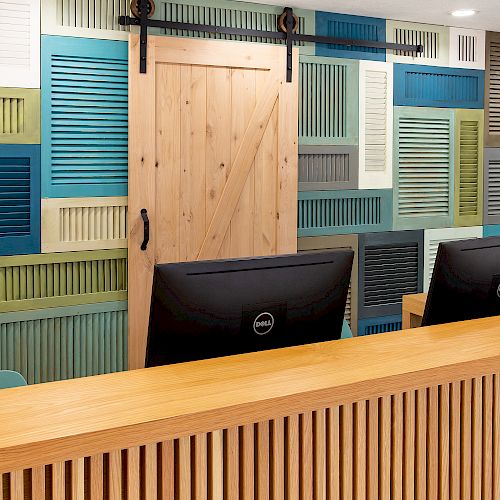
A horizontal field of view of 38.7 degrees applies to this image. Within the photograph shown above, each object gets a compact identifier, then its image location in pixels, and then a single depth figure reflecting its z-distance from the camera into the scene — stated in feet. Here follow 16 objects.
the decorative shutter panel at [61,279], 12.38
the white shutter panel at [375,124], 15.35
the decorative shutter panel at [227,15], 13.29
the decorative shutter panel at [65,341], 12.48
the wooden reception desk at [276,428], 3.48
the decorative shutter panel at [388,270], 15.81
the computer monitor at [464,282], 6.67
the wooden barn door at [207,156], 13.07
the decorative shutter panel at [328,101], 14.67
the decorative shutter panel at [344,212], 15.02
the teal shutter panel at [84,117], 12.35
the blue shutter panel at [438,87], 15.81
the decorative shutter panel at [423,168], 15.99
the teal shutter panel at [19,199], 12.16
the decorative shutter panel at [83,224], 12.57
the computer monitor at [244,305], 5.35
